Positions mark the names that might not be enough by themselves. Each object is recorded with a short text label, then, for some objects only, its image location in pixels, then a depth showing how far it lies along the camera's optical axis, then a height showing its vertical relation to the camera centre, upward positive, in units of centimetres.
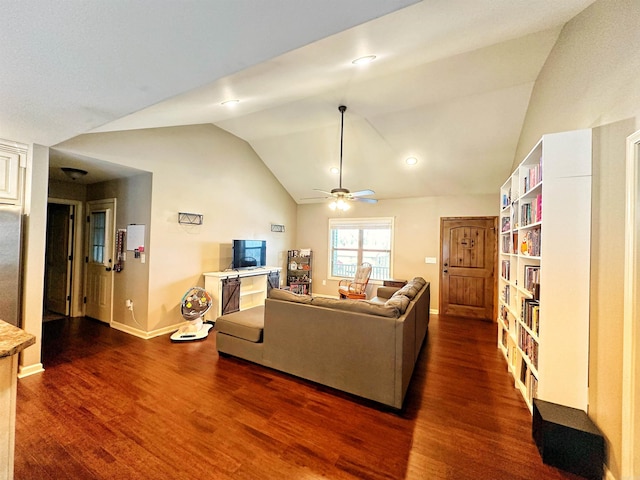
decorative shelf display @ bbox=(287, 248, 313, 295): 653 -68
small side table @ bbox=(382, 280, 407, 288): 534 -81
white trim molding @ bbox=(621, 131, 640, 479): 144 -41
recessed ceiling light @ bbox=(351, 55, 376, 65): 215 +152
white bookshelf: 182 -15
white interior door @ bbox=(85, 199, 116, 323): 433 -42
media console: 441 -89
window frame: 601 +39
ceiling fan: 379 +68
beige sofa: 225 -97
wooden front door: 509 -41
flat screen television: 490 -28
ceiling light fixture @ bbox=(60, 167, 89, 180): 372 +89
